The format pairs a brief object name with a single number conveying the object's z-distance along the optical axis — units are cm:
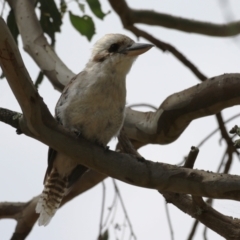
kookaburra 570
